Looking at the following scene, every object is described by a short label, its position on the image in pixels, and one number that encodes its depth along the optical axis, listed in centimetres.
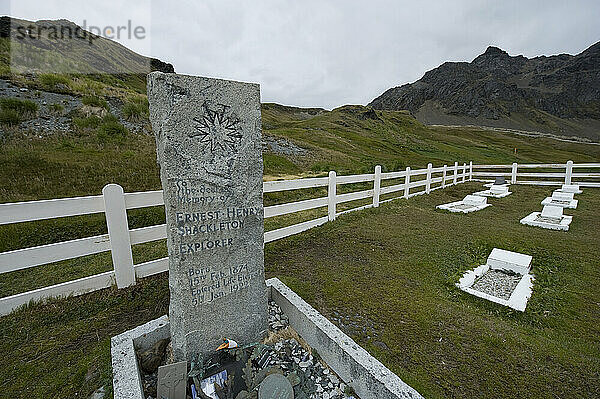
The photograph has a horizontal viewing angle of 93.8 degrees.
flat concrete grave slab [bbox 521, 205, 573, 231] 694
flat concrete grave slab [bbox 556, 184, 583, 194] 1151
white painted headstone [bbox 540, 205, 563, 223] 750
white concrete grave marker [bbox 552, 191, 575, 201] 977
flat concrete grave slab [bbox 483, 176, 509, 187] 1266
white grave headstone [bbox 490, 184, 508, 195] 1169
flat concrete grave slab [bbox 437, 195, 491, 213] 895
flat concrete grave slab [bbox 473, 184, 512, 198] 1144
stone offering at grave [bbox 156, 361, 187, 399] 211
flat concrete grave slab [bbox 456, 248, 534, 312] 376
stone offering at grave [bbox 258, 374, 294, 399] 206
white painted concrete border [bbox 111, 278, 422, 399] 199
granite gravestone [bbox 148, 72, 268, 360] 226
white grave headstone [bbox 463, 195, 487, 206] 959
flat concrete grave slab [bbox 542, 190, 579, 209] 923
